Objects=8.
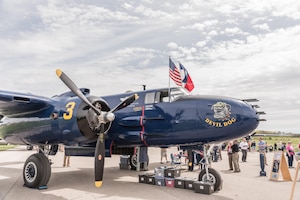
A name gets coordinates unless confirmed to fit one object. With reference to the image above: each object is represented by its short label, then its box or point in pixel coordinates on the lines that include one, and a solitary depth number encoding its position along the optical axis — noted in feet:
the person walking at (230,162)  51.45
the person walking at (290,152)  57.72
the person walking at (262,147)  46.34
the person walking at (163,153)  62.94
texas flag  40.26
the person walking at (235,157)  48.55
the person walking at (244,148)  63.93
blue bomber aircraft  28.99
